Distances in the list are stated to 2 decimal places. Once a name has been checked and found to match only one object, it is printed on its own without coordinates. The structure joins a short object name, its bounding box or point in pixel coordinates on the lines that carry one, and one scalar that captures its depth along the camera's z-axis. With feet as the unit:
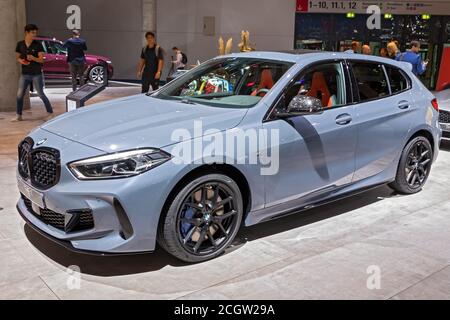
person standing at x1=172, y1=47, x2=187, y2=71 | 55.88
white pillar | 35.04
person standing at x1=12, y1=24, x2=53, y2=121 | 32.40
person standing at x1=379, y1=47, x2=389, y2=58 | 43.02
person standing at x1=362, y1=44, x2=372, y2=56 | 39.04
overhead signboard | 61.11
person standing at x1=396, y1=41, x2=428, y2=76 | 36.24
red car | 54.95
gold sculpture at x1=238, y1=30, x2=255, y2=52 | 45.66
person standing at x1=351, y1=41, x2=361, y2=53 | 44.47
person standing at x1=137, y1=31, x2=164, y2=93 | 33.14
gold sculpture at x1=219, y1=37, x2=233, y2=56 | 45.36
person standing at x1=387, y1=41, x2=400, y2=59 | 38.91
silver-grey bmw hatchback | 11.60
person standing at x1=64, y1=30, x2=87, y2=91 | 47.01
